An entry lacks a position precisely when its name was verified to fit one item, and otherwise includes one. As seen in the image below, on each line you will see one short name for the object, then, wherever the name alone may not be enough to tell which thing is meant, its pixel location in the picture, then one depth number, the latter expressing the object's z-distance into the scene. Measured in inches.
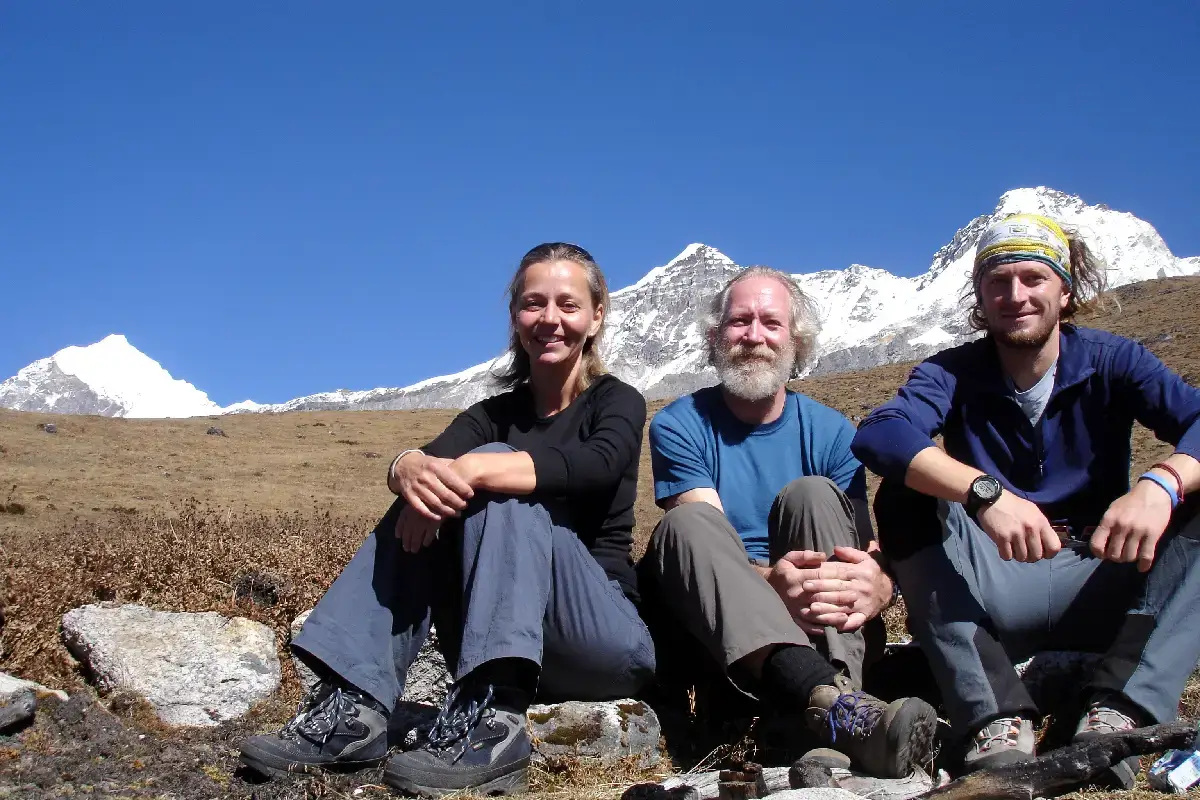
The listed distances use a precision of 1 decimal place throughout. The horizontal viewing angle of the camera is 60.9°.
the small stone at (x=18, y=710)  137.8
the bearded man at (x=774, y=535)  126.5
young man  127.2
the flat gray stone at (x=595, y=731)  142.9
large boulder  167.9
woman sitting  125.3
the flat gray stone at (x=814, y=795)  102.0
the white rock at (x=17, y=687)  147.7
